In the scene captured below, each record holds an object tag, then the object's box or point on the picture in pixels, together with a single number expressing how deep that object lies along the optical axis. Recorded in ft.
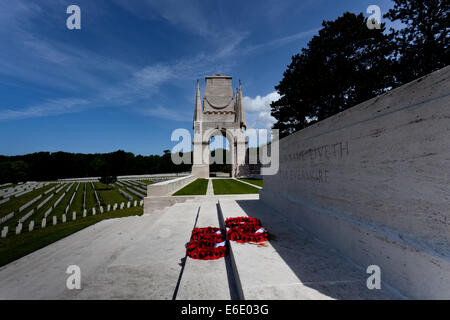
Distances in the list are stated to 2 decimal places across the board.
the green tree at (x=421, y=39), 40.65
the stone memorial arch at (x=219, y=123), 109.91
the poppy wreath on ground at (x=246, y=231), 13.87
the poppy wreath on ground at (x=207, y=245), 12.78
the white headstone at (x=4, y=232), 33.36
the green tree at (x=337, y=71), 50.72
